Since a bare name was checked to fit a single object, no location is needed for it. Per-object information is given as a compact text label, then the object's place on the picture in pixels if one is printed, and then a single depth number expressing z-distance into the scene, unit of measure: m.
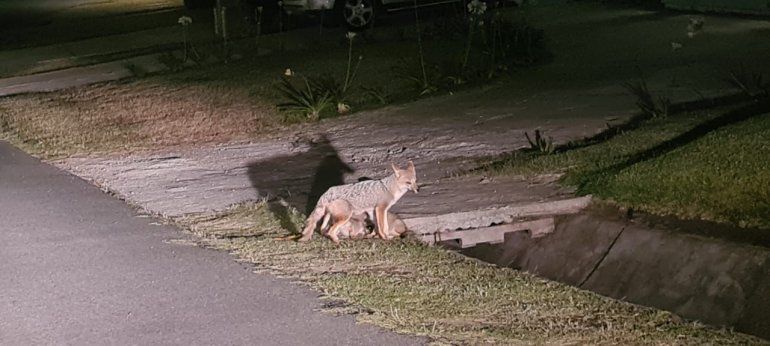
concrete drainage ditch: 7.34
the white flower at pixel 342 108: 13.74
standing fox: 8.23
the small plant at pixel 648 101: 11.65
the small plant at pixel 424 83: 14.35
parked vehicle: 20.03
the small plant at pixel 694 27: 15.78
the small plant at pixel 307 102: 13.54
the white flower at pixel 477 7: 14.30
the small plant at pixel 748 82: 11.82
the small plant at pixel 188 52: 16.98
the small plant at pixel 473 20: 14.42
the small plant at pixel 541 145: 10.62
